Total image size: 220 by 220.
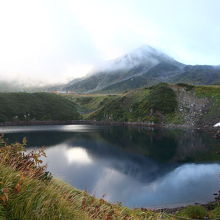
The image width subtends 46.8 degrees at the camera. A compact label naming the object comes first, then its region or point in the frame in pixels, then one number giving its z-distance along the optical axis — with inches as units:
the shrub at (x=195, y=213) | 1276.3
